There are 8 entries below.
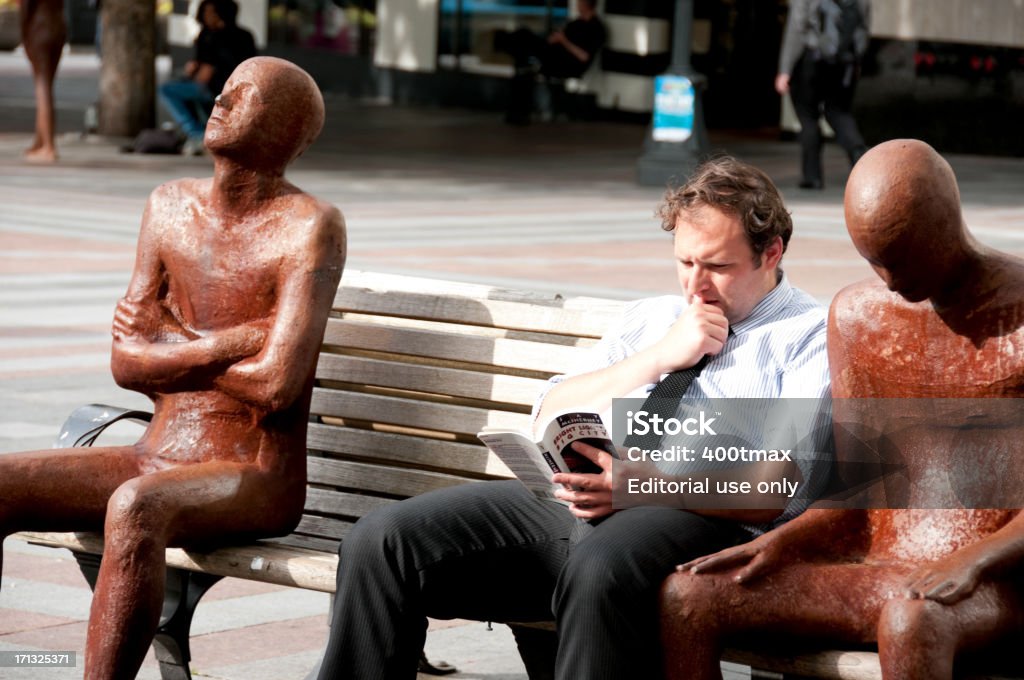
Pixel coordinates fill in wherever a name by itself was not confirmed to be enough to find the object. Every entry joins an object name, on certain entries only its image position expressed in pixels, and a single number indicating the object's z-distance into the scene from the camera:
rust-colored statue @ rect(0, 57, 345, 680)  7.90
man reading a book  6.90
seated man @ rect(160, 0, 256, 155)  35.48
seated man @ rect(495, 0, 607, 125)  48.43
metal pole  33.94
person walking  32.07
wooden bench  8.41
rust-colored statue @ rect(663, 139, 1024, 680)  6.17
